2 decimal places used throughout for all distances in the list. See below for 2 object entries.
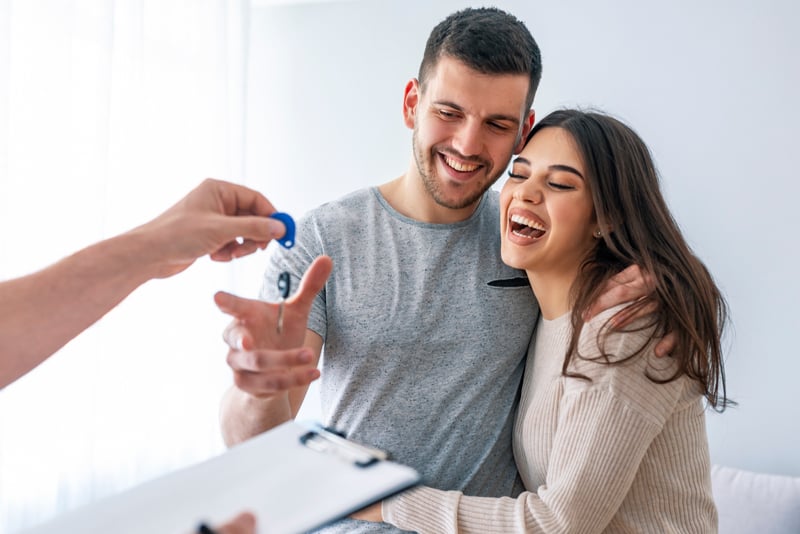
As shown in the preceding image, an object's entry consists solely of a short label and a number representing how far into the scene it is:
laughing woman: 1.35
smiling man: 1.57
